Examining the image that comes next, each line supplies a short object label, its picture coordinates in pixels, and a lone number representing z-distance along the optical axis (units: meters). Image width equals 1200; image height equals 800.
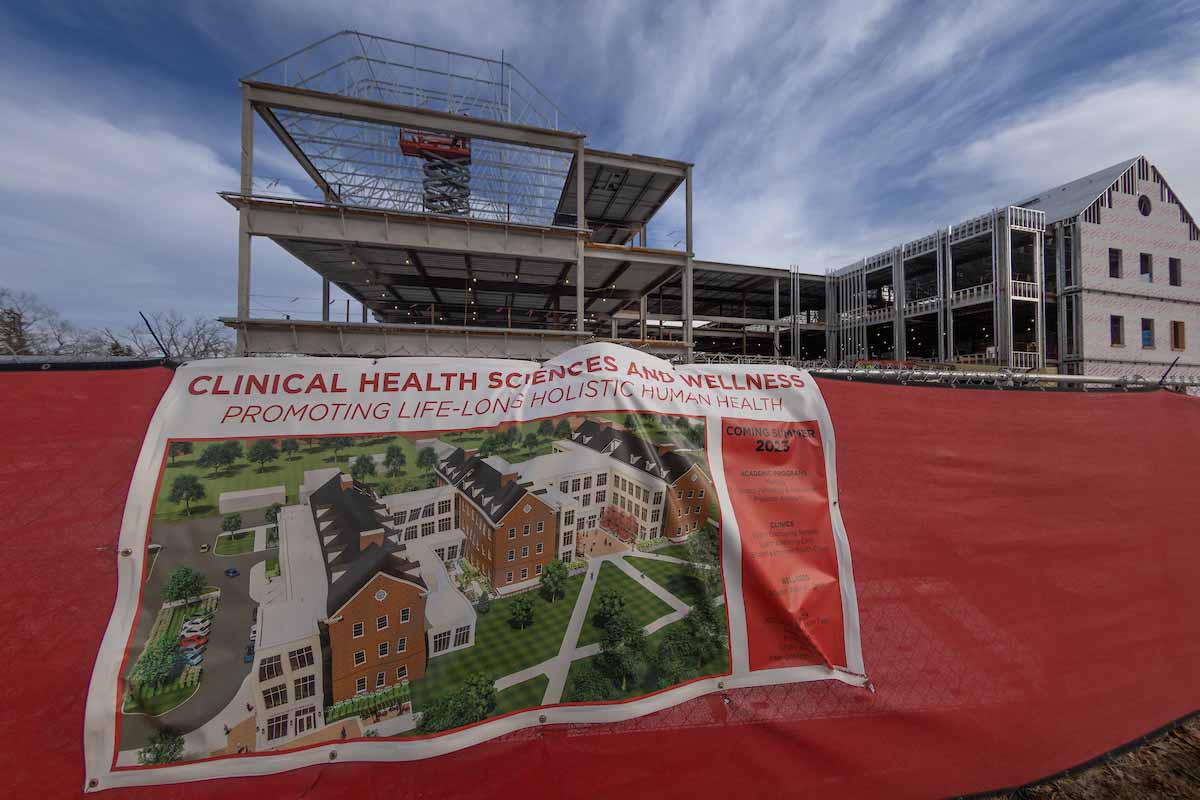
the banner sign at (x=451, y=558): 1.57
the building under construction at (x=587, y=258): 13.74
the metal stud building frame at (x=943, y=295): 21.89
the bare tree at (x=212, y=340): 10.75
